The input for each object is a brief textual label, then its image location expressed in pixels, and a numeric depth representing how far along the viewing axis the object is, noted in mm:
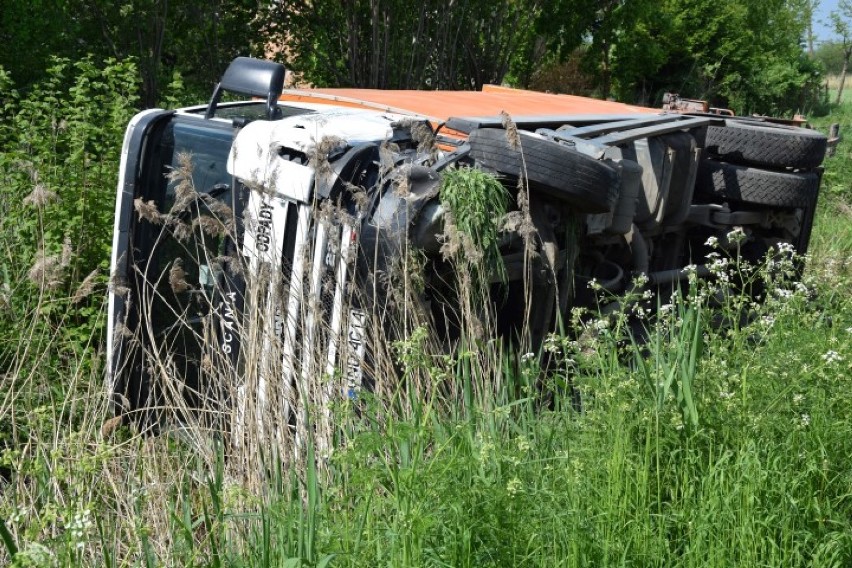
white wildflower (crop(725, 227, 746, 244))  4582
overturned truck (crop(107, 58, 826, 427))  4316
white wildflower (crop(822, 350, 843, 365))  3873
